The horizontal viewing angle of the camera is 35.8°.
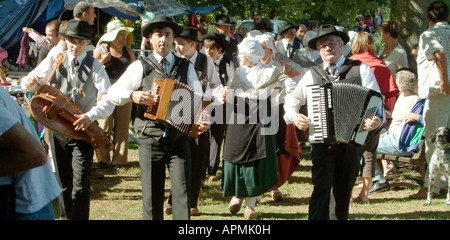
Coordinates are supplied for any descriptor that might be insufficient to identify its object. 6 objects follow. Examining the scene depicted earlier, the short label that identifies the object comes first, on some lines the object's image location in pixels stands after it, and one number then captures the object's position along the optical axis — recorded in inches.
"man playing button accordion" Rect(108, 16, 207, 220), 242.7
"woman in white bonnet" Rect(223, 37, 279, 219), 308.5
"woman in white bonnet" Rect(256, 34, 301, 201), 344.8
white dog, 335.9
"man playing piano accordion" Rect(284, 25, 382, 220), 251.0
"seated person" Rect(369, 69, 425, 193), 379.1
